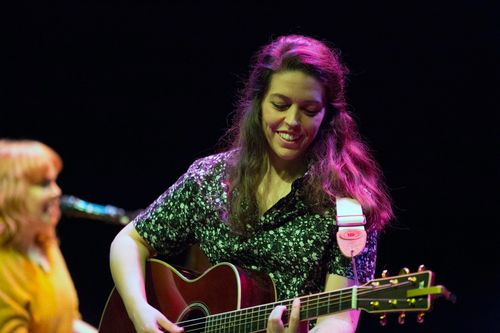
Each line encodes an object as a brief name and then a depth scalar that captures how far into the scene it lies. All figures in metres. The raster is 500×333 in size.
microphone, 4.54
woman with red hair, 4.30
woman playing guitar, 6.10
